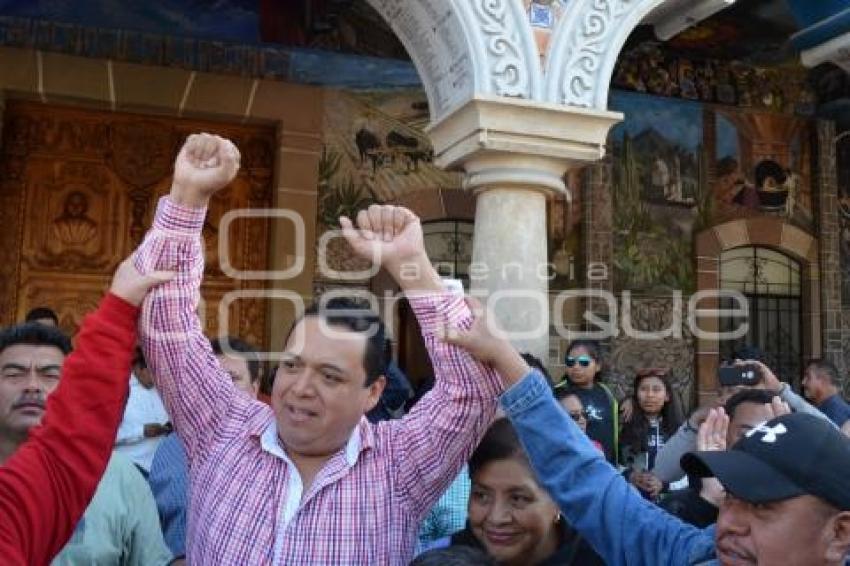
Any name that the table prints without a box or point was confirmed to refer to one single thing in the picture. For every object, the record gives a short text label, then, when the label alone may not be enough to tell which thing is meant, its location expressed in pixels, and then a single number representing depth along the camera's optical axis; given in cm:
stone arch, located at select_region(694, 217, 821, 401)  928
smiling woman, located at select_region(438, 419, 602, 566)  190
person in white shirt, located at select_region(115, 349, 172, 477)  373
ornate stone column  540
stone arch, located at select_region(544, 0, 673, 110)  562
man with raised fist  169
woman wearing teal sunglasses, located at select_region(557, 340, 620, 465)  466
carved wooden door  761
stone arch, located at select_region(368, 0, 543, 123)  549
